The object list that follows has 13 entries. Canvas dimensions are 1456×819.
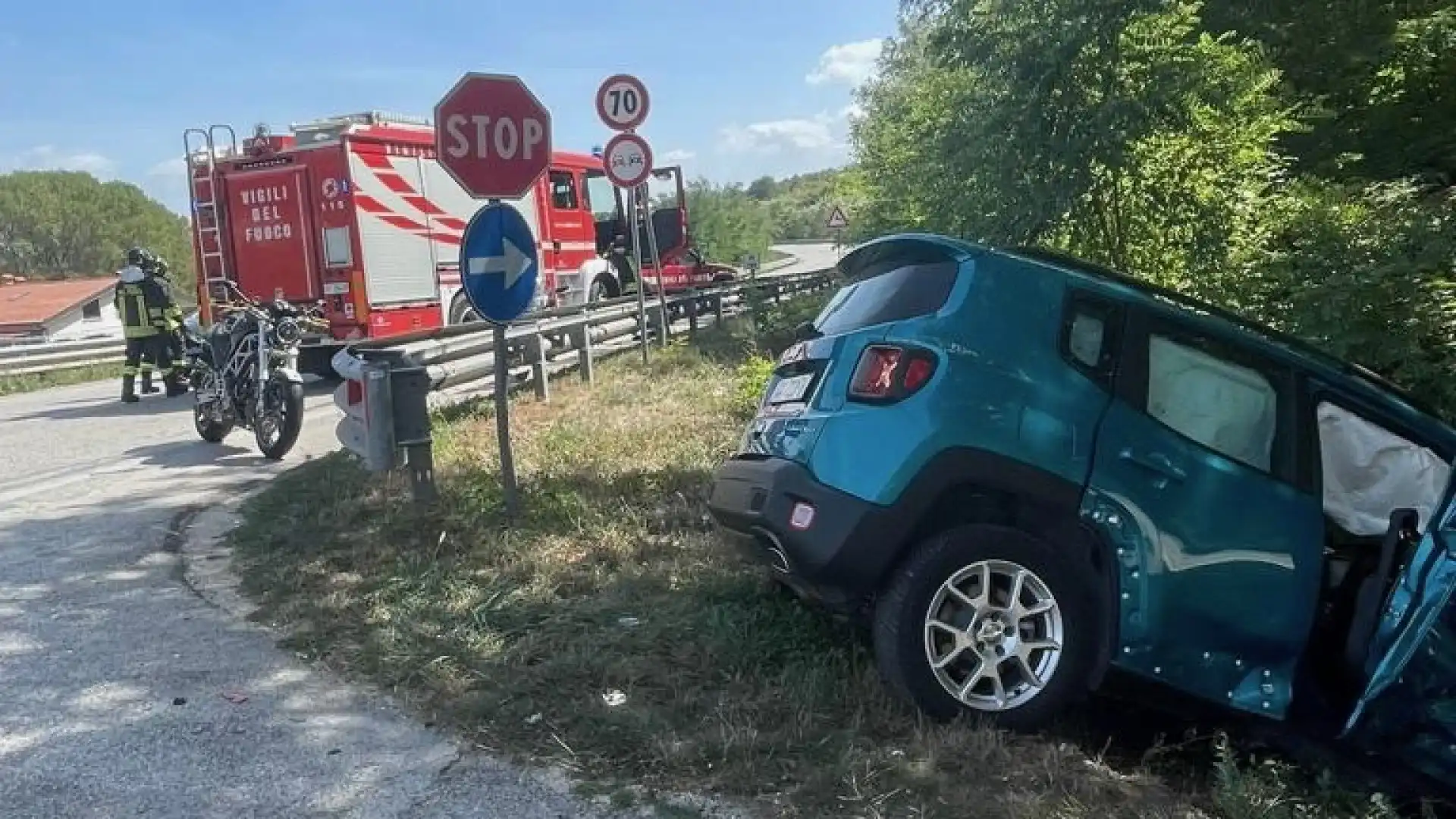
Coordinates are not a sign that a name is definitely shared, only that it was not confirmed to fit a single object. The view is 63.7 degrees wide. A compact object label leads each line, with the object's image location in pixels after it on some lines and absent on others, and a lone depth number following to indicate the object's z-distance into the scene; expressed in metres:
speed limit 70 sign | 11.76
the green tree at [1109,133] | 7.45
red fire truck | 13.86
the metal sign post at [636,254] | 11.55
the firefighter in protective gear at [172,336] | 13.64
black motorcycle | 9.16
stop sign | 6.05
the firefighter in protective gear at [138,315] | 13.48
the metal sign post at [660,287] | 12.76
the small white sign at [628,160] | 12.08
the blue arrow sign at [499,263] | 6.14
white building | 44.41
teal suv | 3.78
